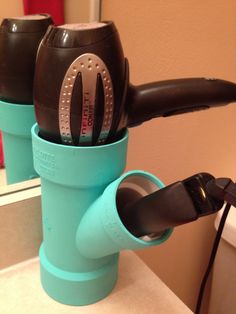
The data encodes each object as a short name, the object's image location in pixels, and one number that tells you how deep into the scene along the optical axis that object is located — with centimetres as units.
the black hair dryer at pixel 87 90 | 28
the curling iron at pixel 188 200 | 25
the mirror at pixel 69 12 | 42
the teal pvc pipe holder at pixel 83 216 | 31
